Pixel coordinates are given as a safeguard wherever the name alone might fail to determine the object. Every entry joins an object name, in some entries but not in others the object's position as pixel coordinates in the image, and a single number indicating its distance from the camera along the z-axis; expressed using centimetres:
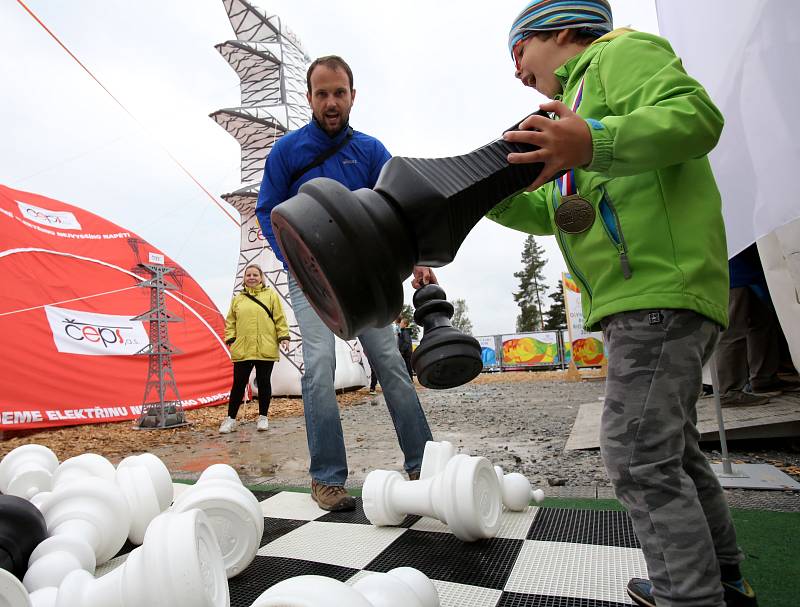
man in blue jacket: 199
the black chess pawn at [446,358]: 133
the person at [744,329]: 346
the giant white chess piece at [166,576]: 74
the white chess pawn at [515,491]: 161
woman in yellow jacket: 496
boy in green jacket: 84
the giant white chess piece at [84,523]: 112
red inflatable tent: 502
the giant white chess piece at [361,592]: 64
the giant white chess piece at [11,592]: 75
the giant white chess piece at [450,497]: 133
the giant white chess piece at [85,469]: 160
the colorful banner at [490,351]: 1623
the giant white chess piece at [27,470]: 162
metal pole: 197
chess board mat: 111
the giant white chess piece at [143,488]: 147
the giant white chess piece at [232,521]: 123
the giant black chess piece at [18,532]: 108
